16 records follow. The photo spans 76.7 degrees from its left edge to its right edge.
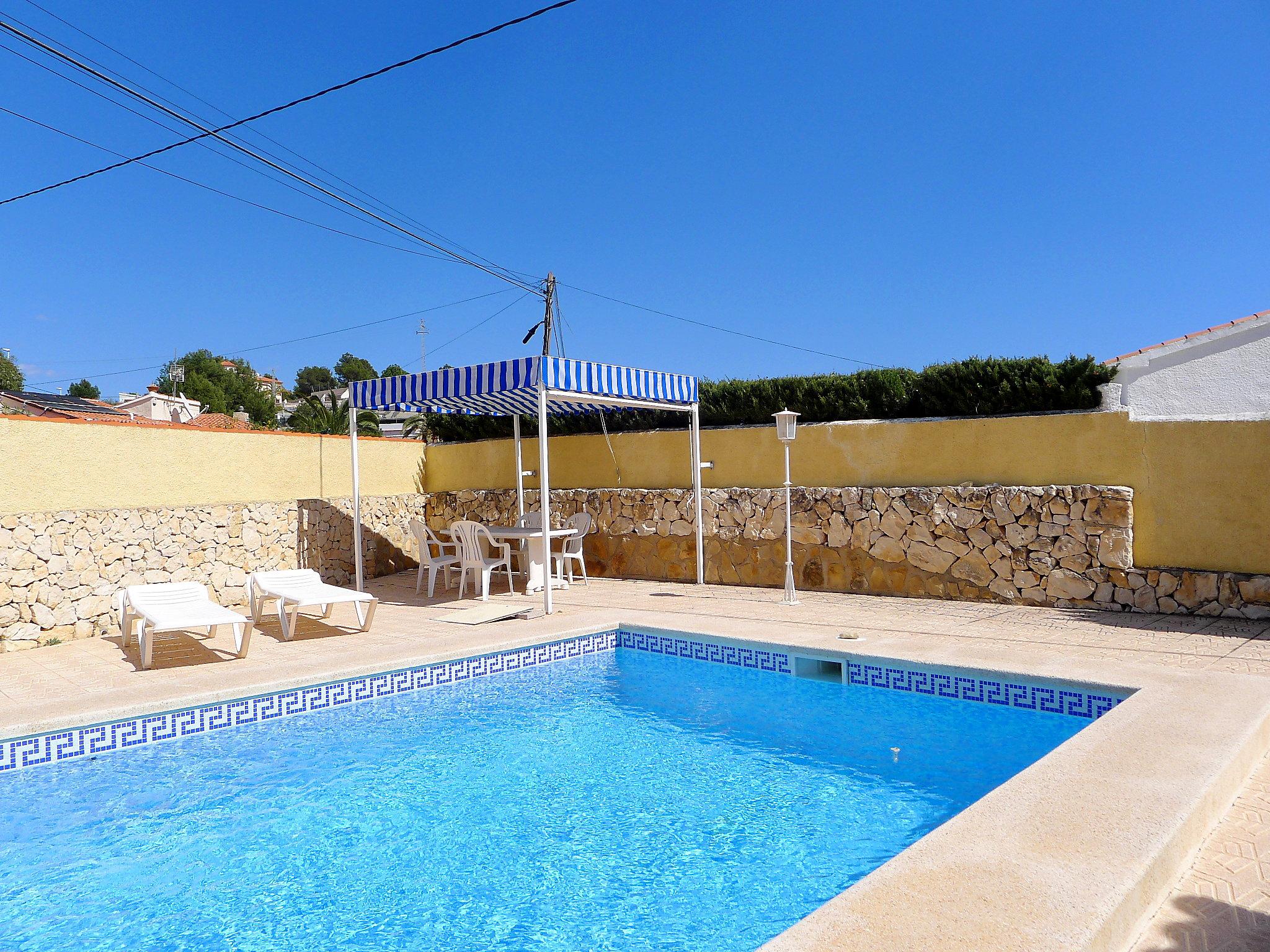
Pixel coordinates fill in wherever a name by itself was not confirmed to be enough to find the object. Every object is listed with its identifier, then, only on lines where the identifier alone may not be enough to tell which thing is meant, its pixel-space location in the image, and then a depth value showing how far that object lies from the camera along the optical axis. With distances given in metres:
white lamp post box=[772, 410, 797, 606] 9.52
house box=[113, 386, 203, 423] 37.44
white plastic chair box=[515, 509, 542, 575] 11.80
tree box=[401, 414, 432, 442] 30.67
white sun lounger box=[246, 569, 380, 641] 8.20
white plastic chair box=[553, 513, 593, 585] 11.55
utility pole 28.16
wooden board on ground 8.72
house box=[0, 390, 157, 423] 26.66
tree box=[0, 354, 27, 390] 46.44
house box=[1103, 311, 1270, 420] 10.16
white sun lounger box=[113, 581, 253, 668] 6.89
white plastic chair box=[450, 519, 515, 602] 10.38
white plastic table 10.58
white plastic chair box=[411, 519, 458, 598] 11.20
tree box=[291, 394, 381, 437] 25.98
